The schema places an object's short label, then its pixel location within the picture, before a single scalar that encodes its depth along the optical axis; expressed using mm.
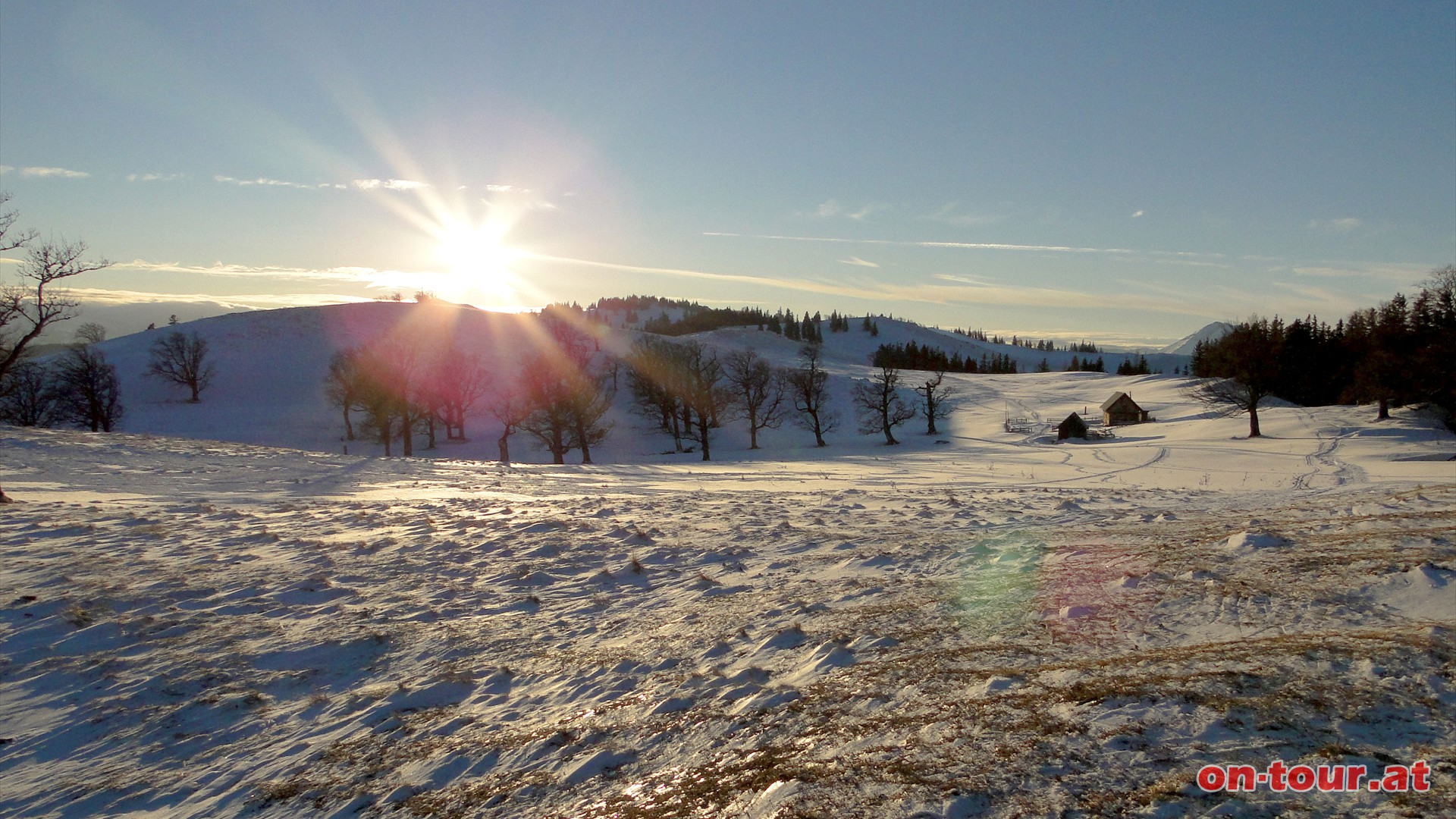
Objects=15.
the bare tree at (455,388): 61969
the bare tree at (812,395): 58750
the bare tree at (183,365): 71562
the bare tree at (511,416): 46844
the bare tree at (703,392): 53125
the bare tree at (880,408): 57781
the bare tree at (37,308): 17047
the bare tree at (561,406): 45250
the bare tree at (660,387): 55062
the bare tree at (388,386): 47938
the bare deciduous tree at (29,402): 57219
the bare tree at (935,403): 60812
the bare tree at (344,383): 55344
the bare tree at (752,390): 58469
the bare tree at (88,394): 56406
